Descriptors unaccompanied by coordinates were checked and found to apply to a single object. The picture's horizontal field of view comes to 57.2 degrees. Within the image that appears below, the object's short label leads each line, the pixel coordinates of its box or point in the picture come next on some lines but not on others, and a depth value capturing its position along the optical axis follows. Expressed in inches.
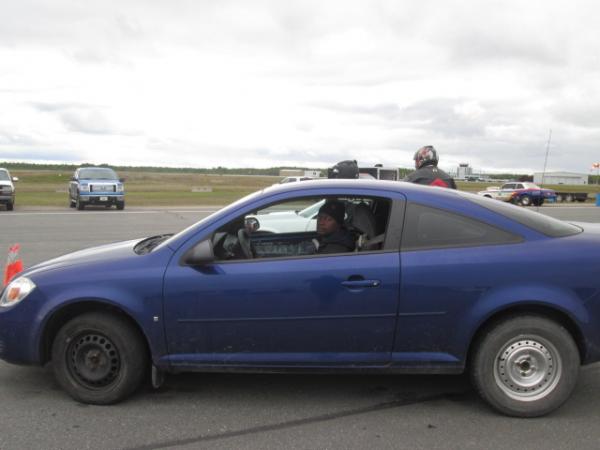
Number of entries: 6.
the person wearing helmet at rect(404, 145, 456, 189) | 228.9
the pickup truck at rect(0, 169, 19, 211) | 852.6
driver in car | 156.7
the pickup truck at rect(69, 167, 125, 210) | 901.2
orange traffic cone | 213.5
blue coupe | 137.9
